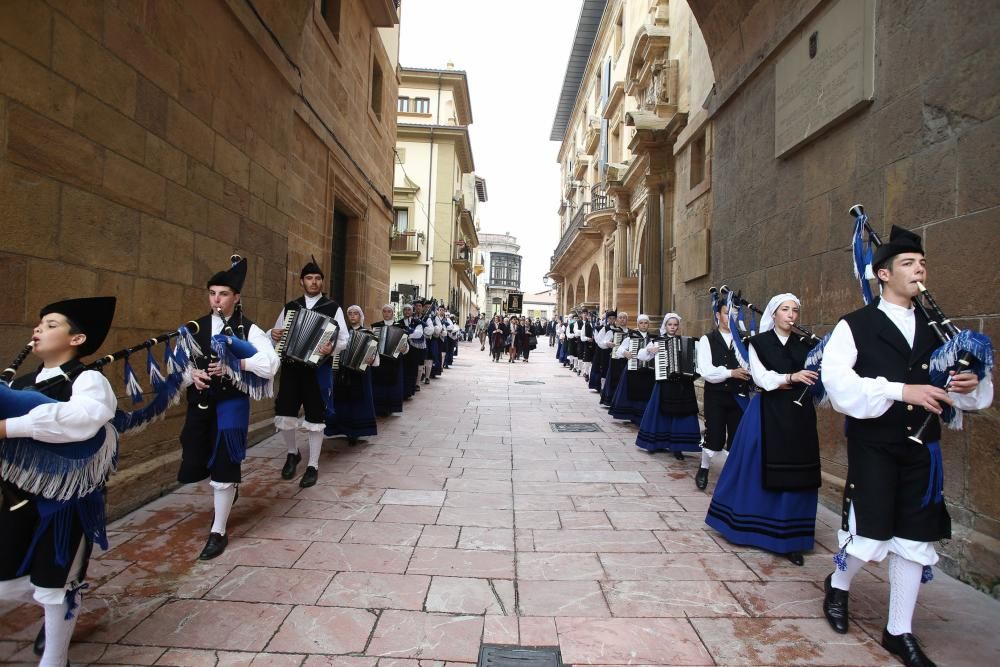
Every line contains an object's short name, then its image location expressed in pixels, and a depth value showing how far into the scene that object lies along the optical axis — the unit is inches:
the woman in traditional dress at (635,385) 315.6
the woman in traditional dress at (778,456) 145.4
